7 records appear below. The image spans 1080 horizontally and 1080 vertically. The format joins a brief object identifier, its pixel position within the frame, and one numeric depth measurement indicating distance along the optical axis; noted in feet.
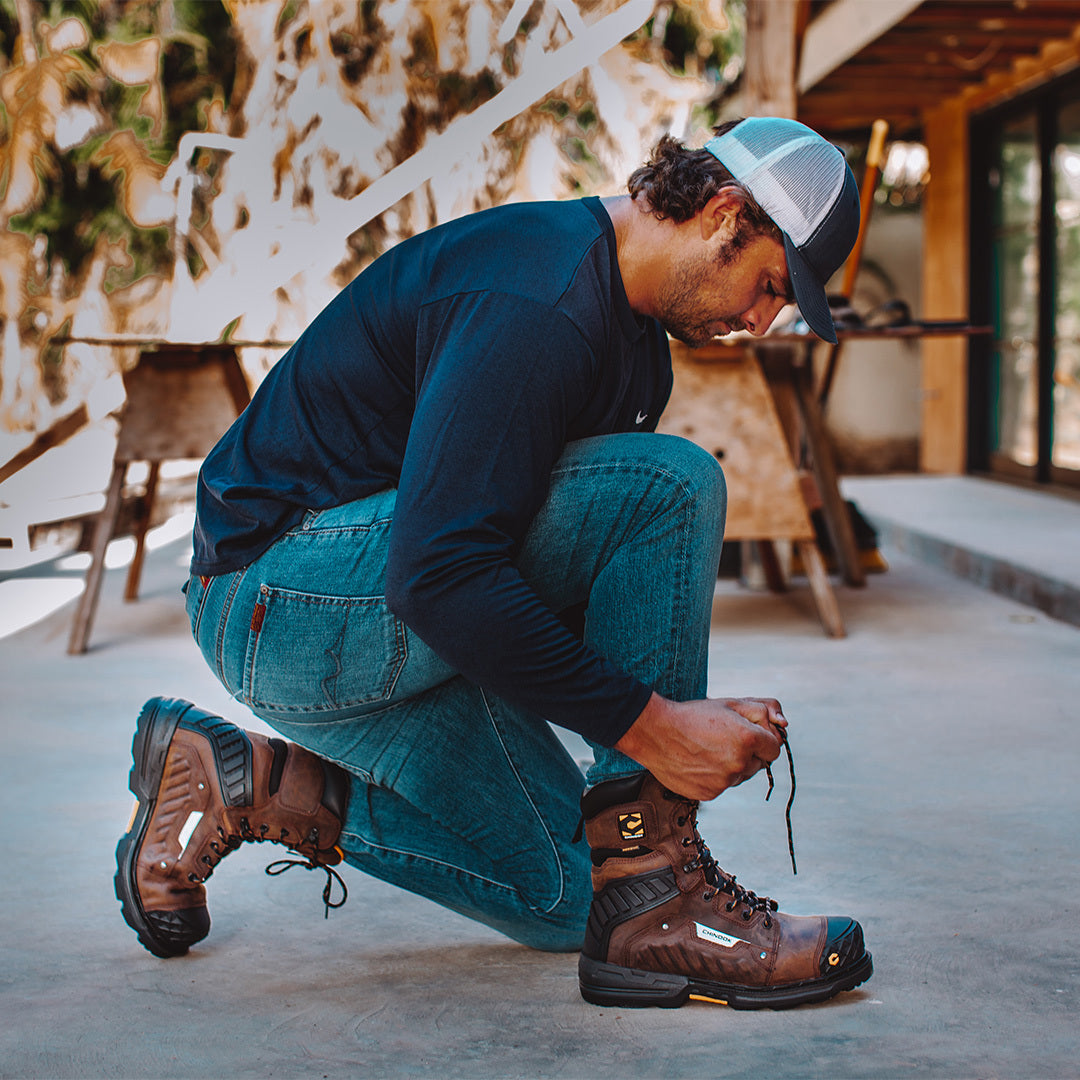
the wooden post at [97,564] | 11.51
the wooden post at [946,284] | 25.11
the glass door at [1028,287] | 21.29
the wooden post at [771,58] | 13.66
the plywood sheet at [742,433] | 11.87
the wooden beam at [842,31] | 18.67
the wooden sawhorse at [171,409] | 11.89
